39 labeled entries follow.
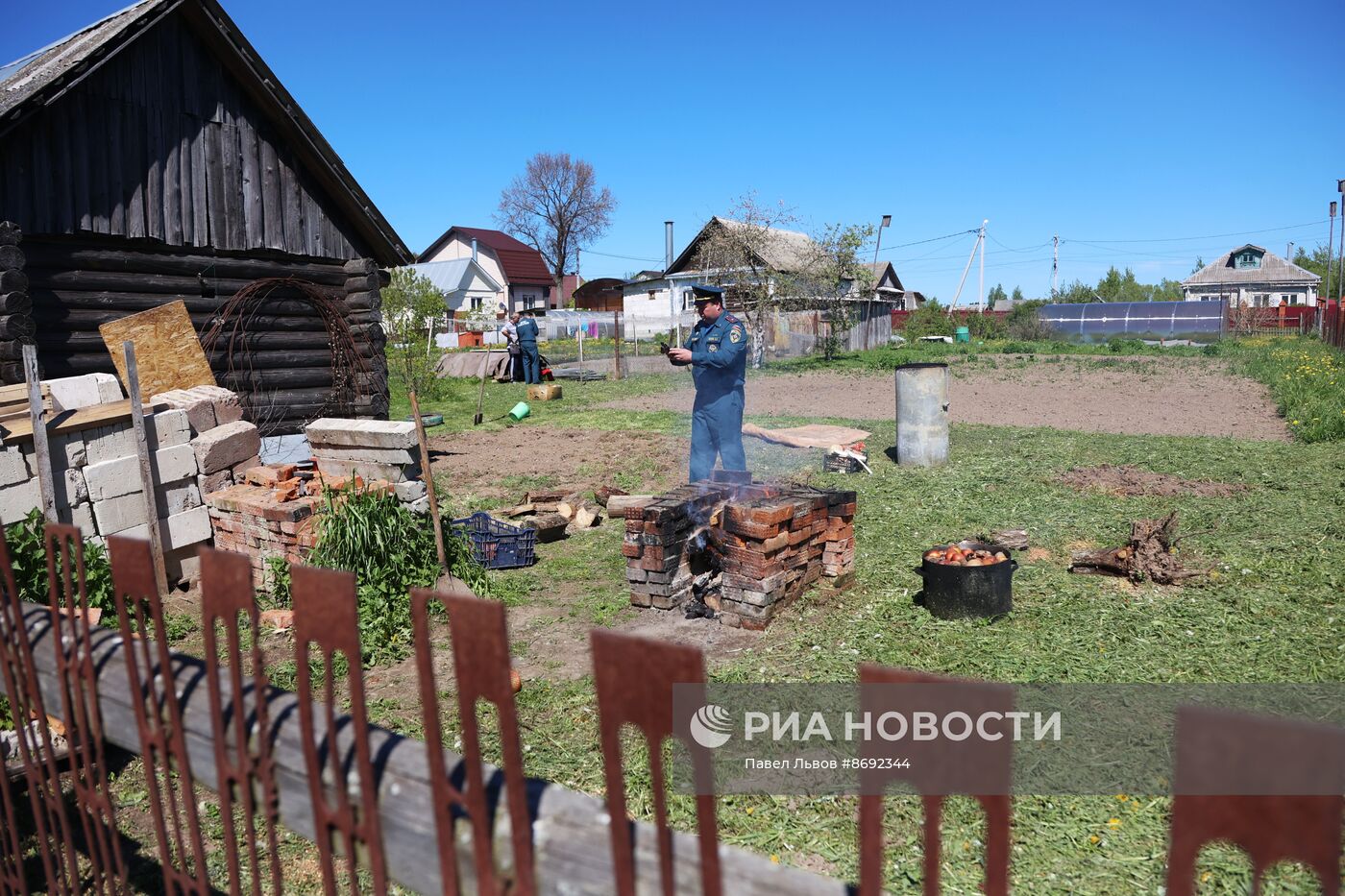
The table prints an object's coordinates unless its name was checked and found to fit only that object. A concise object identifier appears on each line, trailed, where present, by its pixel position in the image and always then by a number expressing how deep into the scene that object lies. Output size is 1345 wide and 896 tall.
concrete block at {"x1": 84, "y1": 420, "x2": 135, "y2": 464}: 6.39
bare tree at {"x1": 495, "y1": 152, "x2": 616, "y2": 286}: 64.44
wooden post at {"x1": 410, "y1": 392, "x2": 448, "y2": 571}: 6.28
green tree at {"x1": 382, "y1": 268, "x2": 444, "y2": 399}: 19.80
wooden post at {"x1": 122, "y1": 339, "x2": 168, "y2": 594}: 6.39
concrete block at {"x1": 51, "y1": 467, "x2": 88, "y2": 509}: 6.17
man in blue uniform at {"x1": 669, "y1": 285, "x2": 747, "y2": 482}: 7.94
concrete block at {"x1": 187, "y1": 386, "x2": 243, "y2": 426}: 7.30
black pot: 5.48
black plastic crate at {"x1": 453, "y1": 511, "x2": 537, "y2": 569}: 7.38
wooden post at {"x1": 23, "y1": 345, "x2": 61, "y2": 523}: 5.97
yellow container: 19.19
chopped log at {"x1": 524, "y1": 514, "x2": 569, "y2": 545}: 8.12
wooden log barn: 8.08
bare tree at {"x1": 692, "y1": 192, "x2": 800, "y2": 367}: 28.66
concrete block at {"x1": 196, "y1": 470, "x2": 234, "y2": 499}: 7.02
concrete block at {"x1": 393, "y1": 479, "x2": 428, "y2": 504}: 6.90
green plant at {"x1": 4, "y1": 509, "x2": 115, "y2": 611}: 5.61
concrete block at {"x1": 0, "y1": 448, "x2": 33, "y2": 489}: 5.98
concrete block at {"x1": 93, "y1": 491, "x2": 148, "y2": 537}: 6.44
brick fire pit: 5.64
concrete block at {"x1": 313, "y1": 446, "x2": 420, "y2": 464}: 6.91
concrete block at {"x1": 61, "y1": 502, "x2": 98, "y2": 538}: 6.25
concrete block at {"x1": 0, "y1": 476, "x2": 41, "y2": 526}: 5.95
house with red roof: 56.34
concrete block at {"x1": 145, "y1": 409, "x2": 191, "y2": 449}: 6.69
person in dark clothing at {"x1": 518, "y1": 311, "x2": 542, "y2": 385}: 21.91
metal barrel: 10.41
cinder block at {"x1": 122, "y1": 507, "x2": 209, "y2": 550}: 6.73
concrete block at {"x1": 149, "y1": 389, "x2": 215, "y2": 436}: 7.00
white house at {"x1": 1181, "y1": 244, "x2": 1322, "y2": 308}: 62.38
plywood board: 8.34
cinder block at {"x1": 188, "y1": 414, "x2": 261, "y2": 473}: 6.95
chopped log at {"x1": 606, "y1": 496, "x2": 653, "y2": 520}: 8.83
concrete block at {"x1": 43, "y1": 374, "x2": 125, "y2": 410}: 6.73
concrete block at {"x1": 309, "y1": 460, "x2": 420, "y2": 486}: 6.99
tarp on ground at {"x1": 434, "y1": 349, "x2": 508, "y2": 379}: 24.77
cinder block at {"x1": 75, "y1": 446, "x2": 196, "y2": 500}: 6.39
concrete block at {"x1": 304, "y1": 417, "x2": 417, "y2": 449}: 6.88
